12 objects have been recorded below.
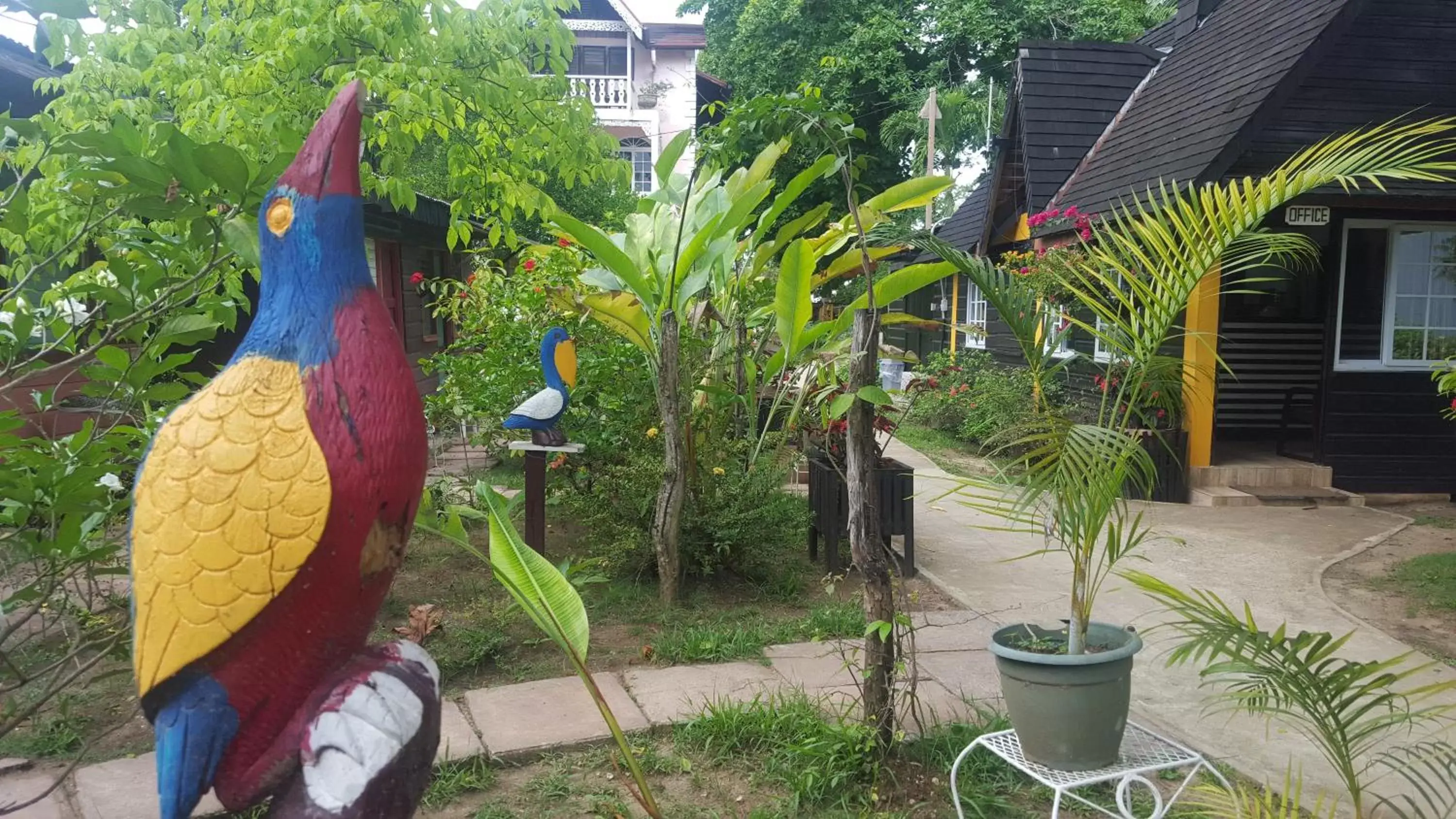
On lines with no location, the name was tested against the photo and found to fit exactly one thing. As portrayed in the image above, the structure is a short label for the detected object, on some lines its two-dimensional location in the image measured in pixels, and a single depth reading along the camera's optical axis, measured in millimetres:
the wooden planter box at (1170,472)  7988
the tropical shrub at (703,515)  4996
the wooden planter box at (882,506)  5207
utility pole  15469
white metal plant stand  2574
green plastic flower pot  2744
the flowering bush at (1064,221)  8109
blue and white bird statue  4641
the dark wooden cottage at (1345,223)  7512
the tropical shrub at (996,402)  9953
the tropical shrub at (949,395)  11312
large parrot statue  1539
